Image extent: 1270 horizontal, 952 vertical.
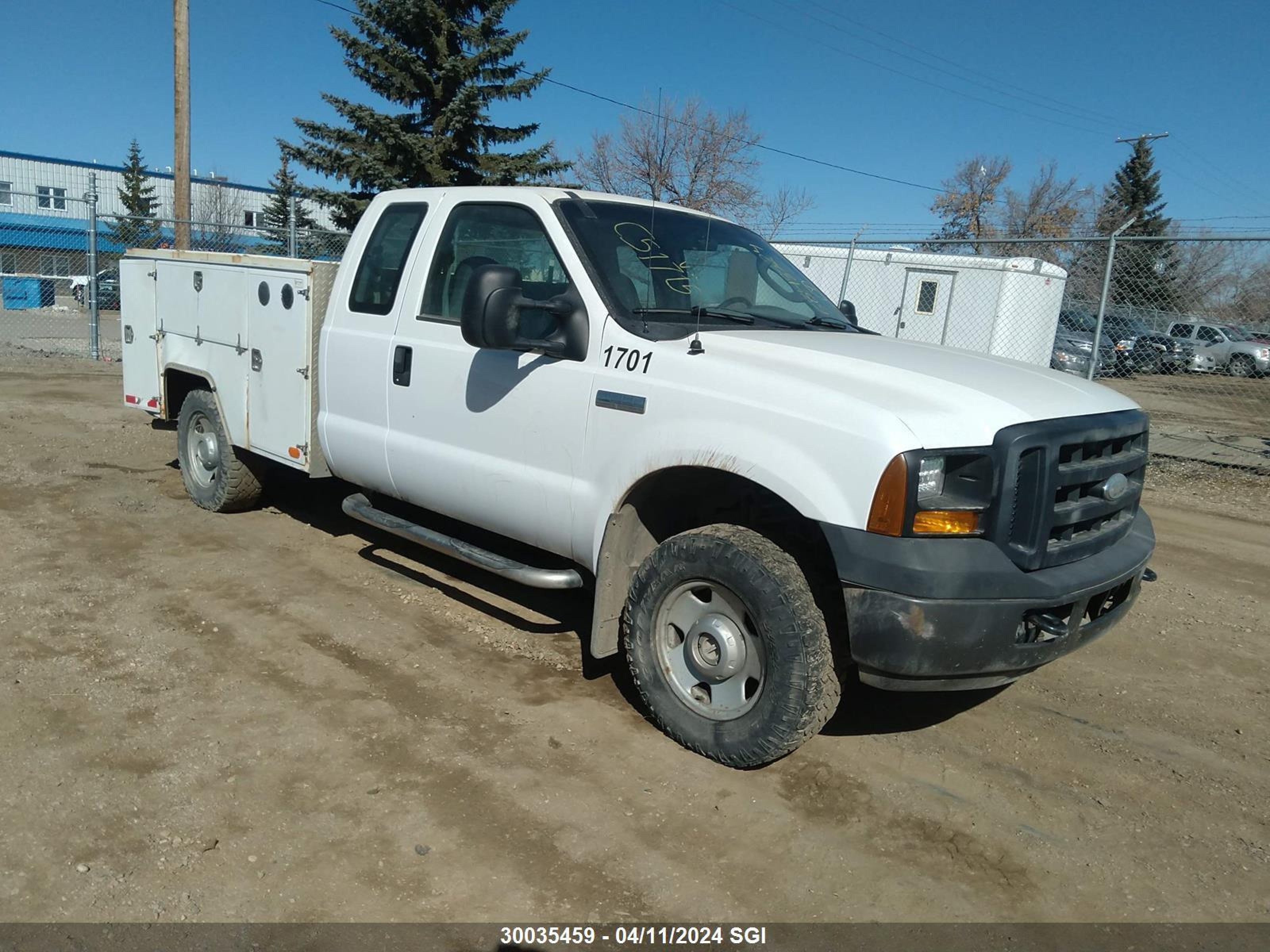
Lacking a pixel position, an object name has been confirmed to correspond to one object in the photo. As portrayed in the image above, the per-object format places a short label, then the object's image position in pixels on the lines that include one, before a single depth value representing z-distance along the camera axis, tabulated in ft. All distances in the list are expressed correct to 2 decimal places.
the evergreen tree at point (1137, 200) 136.77
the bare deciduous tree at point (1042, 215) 149.48
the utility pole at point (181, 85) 52.49
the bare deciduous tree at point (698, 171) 103.91
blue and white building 115.55
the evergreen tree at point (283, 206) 126.82
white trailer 48.65
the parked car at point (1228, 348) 57.31
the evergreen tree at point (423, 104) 72.90
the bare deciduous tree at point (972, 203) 152.97
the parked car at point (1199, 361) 54.88
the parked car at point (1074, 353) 59.77
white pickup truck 10.34
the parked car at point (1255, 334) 45.43
